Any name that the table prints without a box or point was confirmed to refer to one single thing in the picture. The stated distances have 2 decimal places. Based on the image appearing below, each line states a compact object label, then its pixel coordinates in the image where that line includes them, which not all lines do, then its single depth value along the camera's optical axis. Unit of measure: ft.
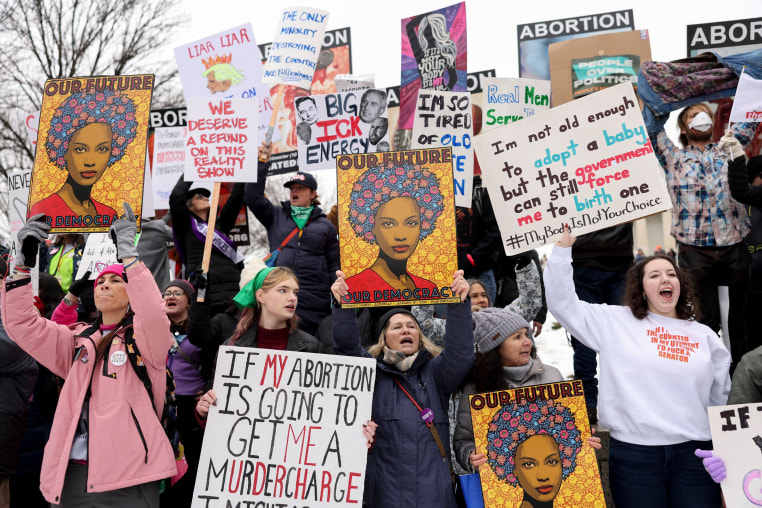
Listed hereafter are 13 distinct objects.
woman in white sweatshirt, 12.33
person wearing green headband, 14.40
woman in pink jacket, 11.78
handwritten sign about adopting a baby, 14.46
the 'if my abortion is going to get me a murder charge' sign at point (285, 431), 12.50
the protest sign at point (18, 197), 21.95
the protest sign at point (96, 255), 20.22
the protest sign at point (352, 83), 26.63
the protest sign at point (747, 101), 16.22
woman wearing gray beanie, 13.64
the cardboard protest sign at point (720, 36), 21.02
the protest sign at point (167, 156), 27.84
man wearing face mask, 17.39
